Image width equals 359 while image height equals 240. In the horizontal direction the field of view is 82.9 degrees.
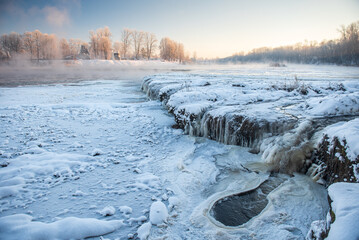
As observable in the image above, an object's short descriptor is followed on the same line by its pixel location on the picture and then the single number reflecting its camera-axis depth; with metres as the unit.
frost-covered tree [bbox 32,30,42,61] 49.03
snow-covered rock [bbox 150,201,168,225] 2.64
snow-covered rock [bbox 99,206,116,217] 2.74
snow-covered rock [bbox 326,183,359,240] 1.54
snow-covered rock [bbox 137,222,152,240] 2.38
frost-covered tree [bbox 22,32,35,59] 47.81
